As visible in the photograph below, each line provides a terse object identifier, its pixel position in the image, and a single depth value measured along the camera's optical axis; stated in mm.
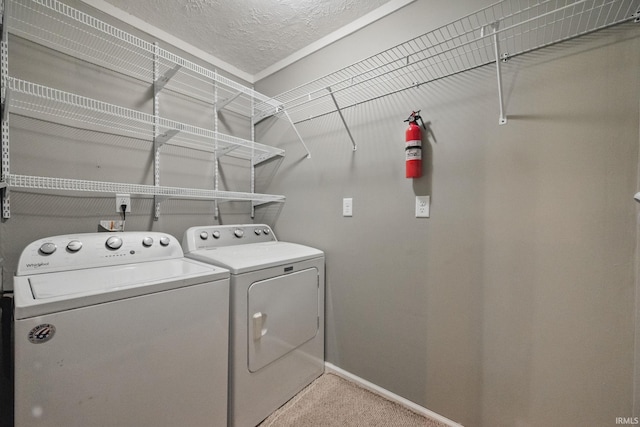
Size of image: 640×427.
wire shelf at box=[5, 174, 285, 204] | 1186
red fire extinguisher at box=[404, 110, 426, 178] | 1424
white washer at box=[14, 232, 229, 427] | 778
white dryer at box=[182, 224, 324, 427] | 1308
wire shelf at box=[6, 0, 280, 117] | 1354
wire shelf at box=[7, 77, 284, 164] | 1348
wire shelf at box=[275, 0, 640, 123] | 1025
